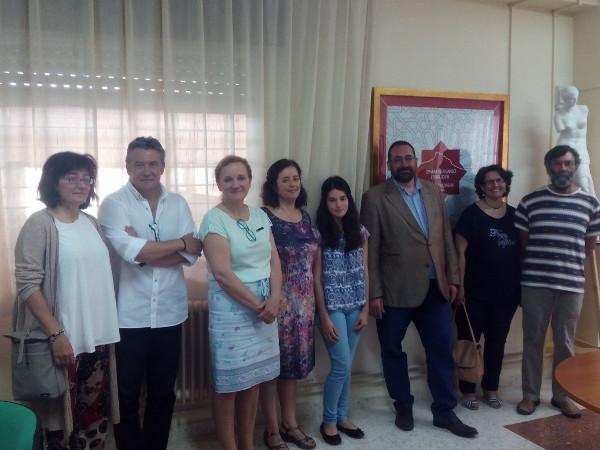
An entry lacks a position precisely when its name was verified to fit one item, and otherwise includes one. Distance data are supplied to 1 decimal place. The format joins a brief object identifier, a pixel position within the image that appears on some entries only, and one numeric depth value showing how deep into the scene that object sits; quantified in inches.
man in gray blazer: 104.3
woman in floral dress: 94.7
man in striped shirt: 110.5
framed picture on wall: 118.0
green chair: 47.1
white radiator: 99.3
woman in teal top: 82.8
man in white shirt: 79.4
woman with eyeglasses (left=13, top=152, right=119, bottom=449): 70.1
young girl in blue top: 100.1
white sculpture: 125.2
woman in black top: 115.3
